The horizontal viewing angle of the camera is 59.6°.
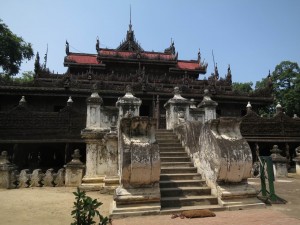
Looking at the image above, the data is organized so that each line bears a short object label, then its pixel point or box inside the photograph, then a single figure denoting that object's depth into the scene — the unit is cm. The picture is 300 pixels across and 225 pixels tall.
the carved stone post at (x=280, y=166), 1150
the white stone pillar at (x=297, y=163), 1306
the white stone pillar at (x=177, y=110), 1040
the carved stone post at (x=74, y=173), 963
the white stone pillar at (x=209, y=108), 1124
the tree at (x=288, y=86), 2952
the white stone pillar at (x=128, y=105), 940
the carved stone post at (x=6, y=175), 938
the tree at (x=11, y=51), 2544
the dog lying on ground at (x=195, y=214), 446
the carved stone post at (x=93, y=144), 869
